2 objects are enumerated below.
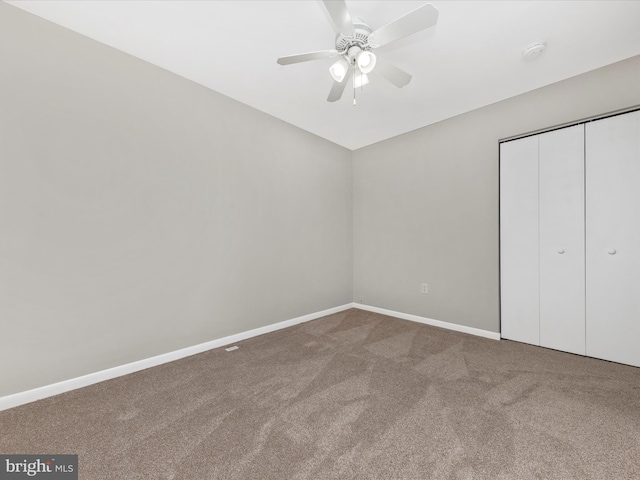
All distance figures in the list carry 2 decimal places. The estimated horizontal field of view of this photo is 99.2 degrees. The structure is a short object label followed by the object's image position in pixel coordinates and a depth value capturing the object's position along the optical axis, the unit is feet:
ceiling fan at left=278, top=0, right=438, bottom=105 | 5.07
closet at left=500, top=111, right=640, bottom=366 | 7.50
